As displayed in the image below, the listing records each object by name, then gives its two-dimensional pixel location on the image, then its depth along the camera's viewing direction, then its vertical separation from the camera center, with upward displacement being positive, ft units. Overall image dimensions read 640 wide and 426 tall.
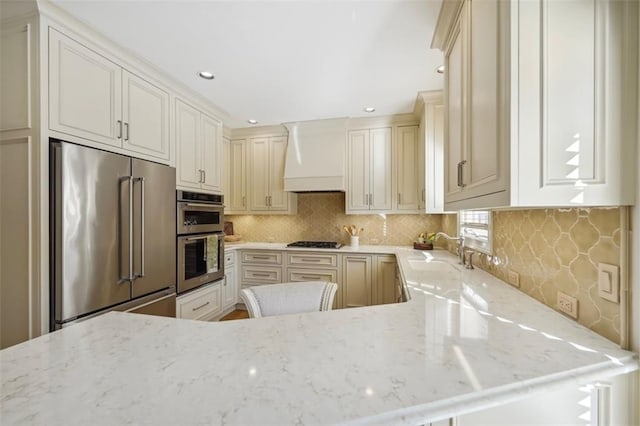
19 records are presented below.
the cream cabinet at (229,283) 10.47 -3.08
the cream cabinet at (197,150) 8.05 +2.14
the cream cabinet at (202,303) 8.03 -3.16
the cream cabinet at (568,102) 2.45 +1.07
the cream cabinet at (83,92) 4.94 +2.54
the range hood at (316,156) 11.05 +2.45
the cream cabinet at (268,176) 12.07 +1.70
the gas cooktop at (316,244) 11.26 -1.49
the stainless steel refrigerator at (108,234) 4.87 -0.52
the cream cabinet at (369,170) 10.78 +1.76
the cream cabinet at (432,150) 8.44 +2.06
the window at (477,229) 5.98 -0.49
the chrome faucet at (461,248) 6.96 -1.00
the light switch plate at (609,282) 2.64 -0.75
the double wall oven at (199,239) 7.89 -0.94
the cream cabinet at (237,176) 12.48 +1.73
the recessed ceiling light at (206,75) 7.23 +3.94
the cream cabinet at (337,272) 9.98 -2.51
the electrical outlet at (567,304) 3.20 -1.21
